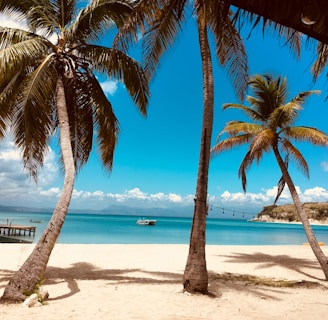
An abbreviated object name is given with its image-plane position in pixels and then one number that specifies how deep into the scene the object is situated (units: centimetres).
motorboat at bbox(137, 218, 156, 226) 9506
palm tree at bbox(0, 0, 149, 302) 884
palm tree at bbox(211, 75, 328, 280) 1267
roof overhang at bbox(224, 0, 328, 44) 238
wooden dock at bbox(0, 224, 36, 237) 3612
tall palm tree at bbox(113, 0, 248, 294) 810
